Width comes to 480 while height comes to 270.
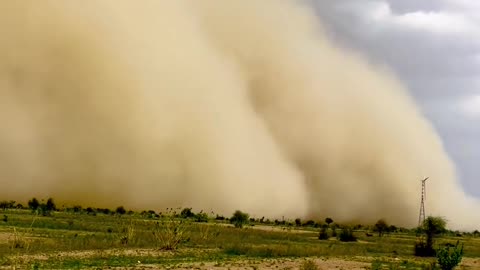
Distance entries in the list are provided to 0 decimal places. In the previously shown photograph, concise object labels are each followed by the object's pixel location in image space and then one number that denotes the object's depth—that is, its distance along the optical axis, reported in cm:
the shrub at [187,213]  9275
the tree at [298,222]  9847
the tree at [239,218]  7192
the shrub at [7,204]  9212
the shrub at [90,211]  8694
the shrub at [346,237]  5344
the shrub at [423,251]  3853
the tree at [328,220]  11329
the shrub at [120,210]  9738
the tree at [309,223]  9831
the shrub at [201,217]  8320
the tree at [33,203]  8939
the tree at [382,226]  8006
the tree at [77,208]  9329
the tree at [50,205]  8151
